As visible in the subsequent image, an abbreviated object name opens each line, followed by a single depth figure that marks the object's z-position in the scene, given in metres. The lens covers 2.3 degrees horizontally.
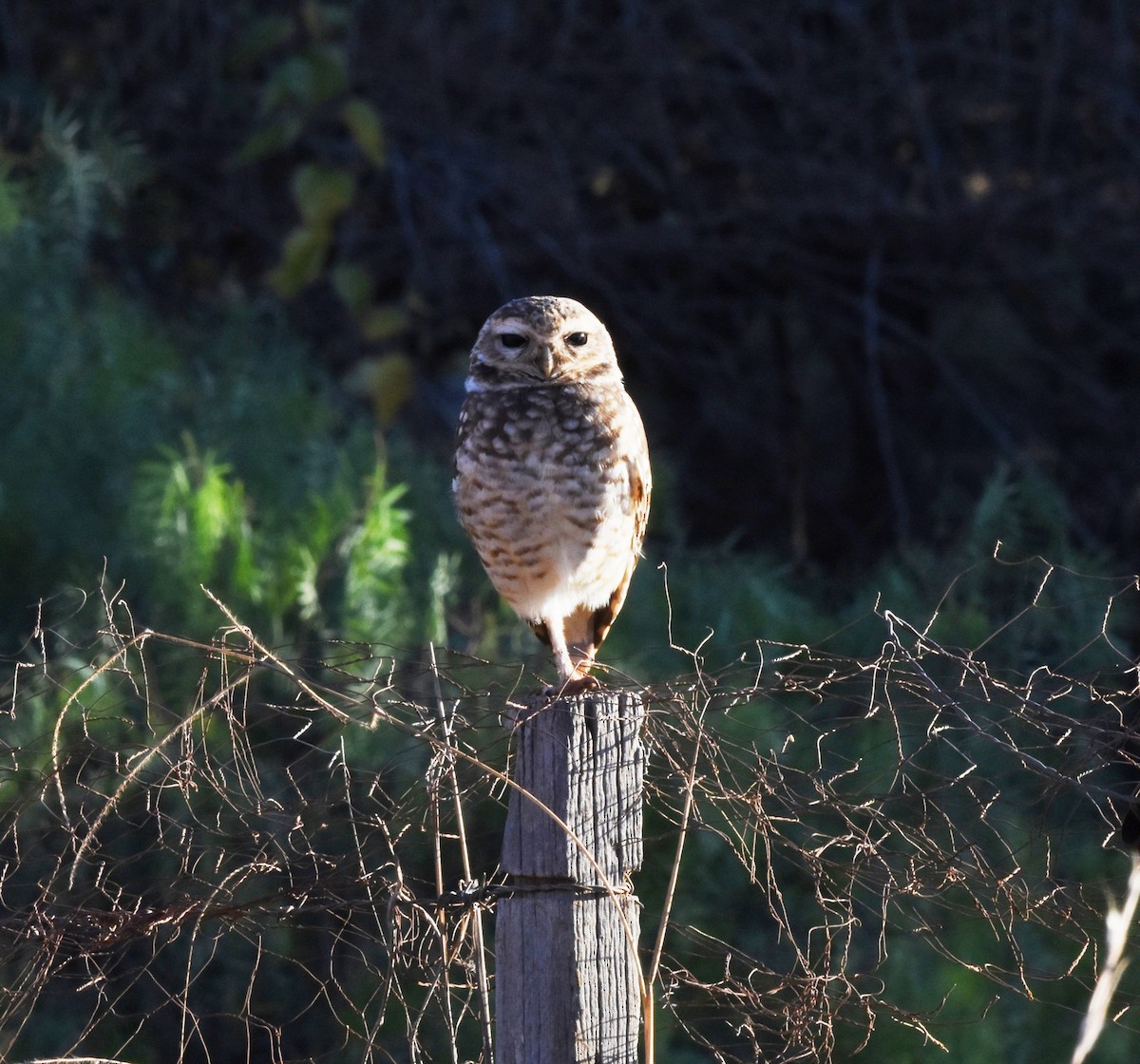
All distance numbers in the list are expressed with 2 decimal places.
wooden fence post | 14.70
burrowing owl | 15.07
